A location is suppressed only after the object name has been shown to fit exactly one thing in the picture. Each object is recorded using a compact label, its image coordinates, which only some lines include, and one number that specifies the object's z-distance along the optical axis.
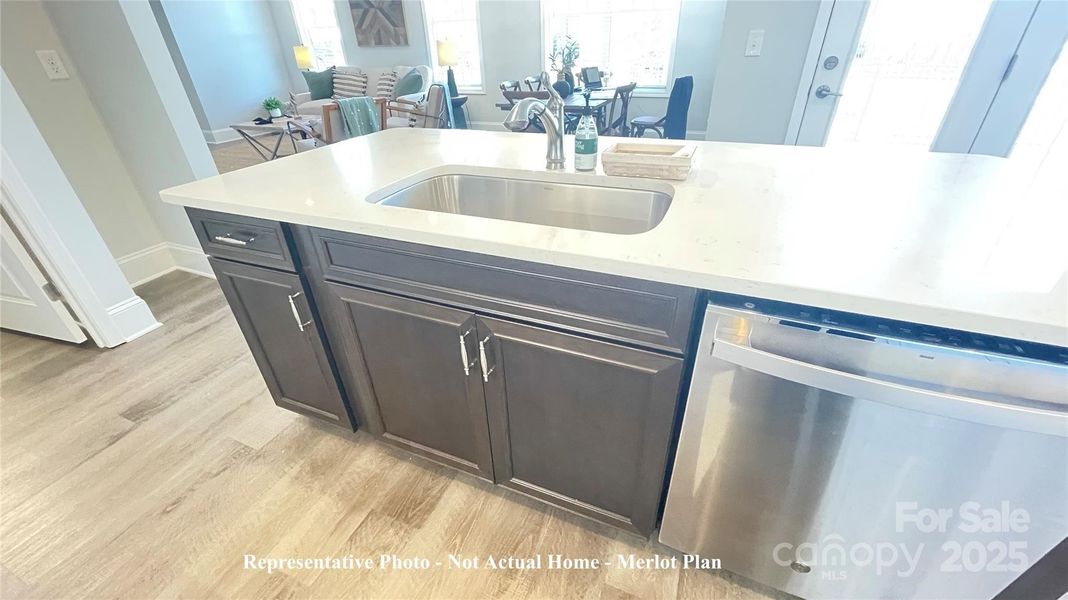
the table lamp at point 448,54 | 5.49
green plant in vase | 5.32
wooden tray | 1.14
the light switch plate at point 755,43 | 2.60
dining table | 3.91
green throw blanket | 3.38
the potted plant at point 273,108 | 5.29
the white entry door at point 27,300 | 1.90
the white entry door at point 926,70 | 2.06
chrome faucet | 1.24
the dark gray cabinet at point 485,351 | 0.88
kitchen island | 0.71
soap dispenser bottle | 1.26
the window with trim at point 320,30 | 6.73
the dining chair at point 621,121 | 4.25
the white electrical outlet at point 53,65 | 2.17
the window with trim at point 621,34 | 5.14
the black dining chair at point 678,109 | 3.54
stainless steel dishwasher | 0.65
